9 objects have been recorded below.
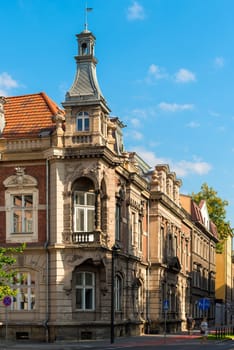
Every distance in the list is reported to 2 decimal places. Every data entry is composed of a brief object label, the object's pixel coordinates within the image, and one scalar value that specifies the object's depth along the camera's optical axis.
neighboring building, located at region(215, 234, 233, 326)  105.42
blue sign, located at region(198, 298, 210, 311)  54.41
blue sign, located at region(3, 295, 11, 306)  36.18
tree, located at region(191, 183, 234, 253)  98.12
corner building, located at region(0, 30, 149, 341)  43.16
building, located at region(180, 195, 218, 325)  80.31
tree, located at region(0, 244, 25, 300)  34.06
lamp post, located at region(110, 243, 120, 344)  41.22
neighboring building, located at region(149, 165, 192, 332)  58.38
